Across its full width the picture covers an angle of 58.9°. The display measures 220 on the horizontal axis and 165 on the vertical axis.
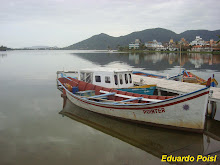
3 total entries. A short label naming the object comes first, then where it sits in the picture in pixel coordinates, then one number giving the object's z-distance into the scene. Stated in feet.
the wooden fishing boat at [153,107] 35.29
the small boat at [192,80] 70.85
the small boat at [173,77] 76.33
